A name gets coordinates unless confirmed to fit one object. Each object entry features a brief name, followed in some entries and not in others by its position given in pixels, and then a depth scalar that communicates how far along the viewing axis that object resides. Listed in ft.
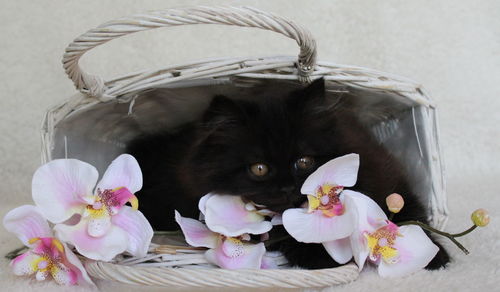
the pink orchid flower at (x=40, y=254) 2.09
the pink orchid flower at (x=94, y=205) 2.03
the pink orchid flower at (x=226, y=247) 2.08
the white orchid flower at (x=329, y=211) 2.05
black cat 2.13
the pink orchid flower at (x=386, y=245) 2.06
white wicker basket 1.97
